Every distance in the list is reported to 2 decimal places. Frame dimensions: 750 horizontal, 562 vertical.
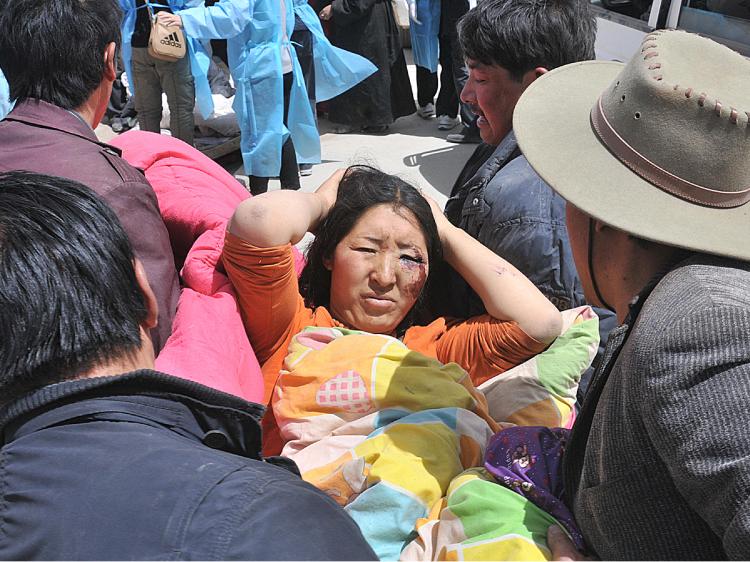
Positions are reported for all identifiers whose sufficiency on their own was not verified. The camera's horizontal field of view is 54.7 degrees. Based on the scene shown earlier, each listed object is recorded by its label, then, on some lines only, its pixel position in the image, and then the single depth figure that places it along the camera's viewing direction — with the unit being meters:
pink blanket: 1.78
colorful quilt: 1.41
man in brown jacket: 1.93
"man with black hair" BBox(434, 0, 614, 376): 1.96
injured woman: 1.48
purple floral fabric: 1.38
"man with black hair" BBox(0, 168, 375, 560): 0.86
